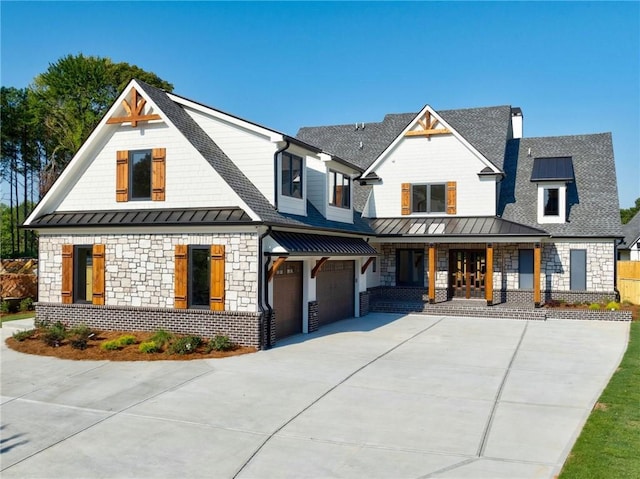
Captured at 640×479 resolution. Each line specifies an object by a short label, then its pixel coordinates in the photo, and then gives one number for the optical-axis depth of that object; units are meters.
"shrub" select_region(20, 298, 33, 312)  21.80
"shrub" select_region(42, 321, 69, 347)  14.05
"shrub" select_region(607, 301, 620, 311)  20.99
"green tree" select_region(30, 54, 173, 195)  37.91
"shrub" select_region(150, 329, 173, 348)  13.68
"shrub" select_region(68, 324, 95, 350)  13.62
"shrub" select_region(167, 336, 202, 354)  13.21
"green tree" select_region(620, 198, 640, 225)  77.53
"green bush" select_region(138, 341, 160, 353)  13.24
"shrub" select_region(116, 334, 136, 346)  13.77
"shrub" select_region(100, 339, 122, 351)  13.50
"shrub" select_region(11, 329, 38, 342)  14.80
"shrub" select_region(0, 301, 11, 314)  21.14
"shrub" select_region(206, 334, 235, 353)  13.62
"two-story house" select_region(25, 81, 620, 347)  14.42
